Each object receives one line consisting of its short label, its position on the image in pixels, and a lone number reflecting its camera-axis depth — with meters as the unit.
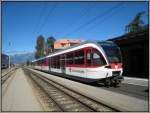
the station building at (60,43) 46.76
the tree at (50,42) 52.81
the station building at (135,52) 11.06
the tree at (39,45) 51.51
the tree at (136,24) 34.17
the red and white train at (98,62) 7.01
